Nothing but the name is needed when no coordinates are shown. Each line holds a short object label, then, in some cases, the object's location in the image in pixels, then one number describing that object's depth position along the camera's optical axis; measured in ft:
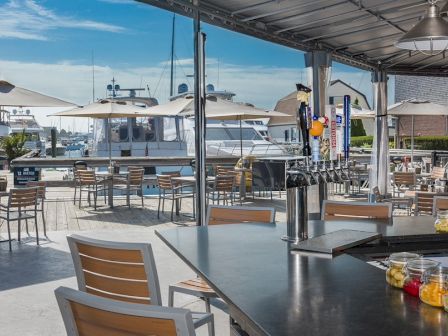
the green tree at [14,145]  57.93
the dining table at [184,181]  29.25
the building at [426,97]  81.76
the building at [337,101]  108.87
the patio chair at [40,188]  23.16
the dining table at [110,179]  33.35
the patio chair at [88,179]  33.08
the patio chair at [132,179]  33.67
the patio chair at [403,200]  24.52
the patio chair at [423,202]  19.34
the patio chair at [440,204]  12.14
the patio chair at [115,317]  4.30
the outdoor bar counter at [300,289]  4.77
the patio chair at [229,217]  10.61
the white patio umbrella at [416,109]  38.42
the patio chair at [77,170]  34.99
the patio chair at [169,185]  29.60
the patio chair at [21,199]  20.97
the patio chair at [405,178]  32.30
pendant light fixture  13.03
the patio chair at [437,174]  31.68
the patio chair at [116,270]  7.60
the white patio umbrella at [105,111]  35.35
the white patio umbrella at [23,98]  23.78
